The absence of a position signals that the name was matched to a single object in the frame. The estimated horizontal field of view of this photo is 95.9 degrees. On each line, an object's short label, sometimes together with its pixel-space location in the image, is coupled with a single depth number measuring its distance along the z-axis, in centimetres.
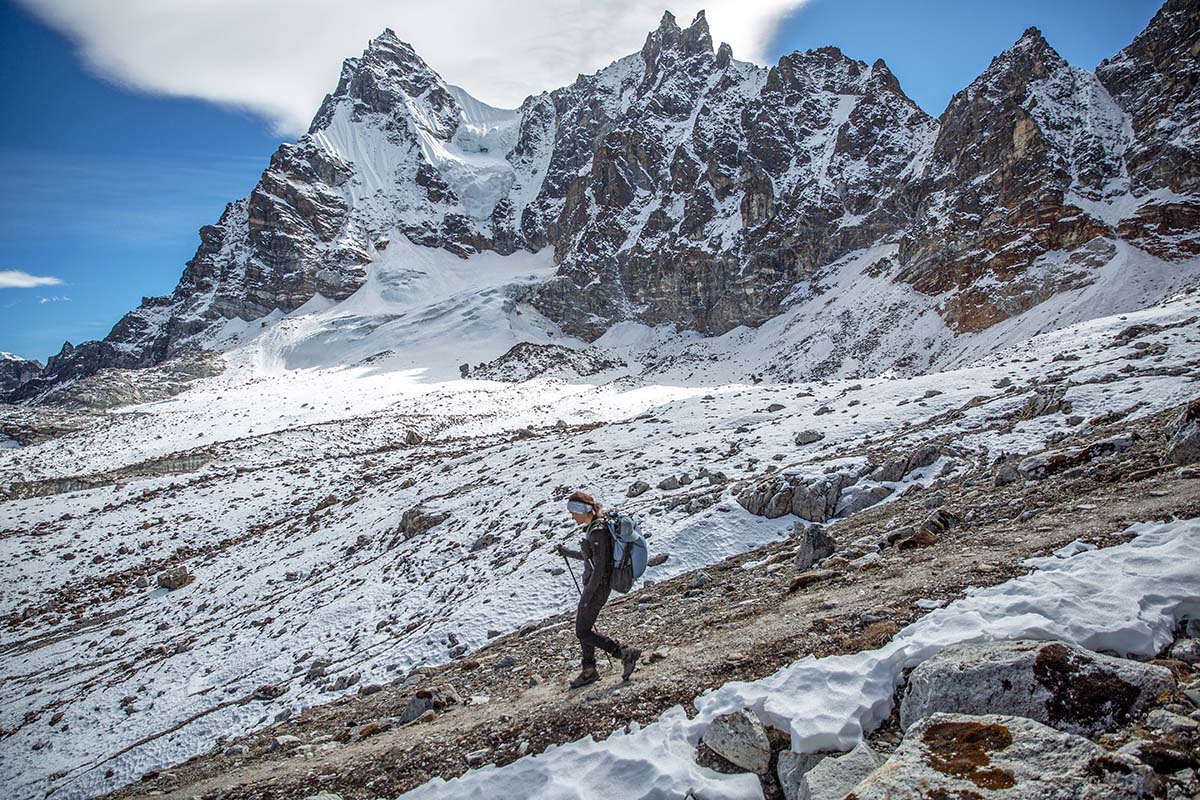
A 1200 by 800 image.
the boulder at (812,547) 785
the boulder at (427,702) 631
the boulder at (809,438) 1485
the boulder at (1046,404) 1159
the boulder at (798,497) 1072
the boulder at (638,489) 1362
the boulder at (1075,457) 832
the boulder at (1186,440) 689
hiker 577
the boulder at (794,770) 334
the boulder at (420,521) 1588
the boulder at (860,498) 1042
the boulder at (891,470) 1087
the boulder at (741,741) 357
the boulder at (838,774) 301
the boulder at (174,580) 1762
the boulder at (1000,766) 229
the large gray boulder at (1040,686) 288
